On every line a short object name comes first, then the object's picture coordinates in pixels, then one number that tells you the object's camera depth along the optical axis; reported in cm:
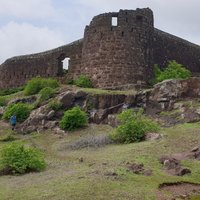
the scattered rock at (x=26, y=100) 2504
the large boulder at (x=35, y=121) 2190
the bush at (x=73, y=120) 2088
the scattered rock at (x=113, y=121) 2066
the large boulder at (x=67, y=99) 2265
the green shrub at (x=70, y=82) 2735
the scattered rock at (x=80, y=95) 2281
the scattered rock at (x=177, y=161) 1346
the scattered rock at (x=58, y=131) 2073
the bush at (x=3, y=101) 2612
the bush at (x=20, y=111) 2311
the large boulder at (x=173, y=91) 2146
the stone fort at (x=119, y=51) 2586
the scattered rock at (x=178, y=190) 1172
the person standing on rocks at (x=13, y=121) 2236
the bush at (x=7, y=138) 2055
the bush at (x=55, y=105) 2254
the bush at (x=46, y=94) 2383
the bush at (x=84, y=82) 2578
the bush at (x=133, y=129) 1753
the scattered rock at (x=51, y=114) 2216
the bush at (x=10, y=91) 3044
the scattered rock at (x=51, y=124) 2153
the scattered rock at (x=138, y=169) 1301
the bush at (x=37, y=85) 2601
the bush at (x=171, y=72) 2566
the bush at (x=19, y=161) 1409
